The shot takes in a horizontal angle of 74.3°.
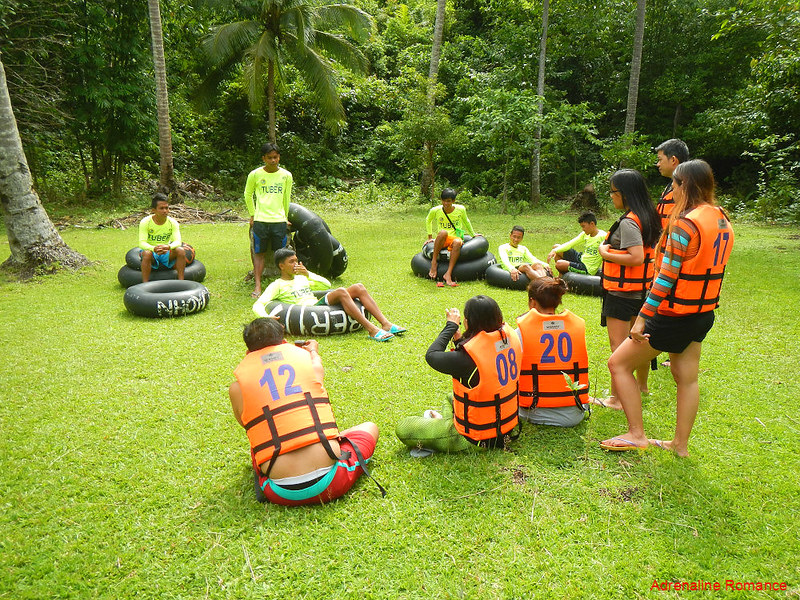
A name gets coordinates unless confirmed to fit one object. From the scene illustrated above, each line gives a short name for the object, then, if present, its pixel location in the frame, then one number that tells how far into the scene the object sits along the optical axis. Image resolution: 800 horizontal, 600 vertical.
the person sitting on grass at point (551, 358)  3.75
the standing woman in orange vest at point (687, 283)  3.14
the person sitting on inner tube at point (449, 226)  8.50
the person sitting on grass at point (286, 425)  3.05
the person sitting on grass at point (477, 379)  3.39
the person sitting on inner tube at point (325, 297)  6.03
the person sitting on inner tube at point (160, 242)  7.85
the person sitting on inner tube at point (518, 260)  7.76
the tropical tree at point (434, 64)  16.99
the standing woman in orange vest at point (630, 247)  4.07
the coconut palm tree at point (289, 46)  16.30
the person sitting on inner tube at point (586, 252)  6.91
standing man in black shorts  7.55
